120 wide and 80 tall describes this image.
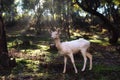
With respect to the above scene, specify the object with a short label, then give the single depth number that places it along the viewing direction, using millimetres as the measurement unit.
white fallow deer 11568
